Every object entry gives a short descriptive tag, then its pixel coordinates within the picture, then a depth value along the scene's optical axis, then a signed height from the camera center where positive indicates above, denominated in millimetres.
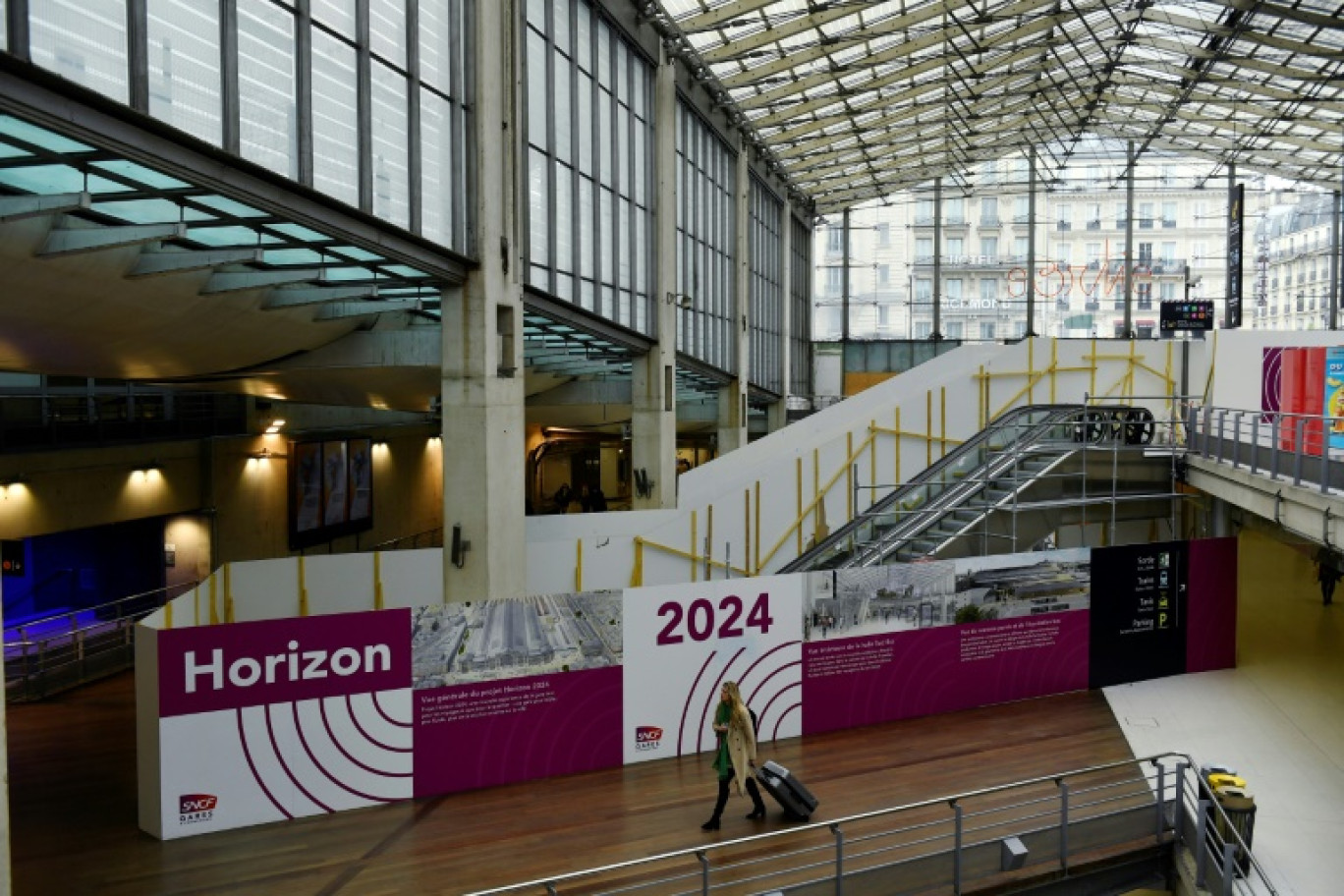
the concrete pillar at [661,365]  23344 +1069
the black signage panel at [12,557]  18766 -2137
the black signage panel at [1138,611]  15961 -2626
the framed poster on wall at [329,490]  23469 -1438
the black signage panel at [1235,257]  37219 +5183
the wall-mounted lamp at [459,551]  14688 -1600
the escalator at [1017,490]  17906 -1126
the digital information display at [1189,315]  37375 +3240
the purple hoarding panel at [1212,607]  16797 -2692
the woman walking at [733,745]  10945 -3014
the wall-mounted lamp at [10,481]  16688 -846
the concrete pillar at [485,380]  14562 +489
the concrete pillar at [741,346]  32031 +2025
